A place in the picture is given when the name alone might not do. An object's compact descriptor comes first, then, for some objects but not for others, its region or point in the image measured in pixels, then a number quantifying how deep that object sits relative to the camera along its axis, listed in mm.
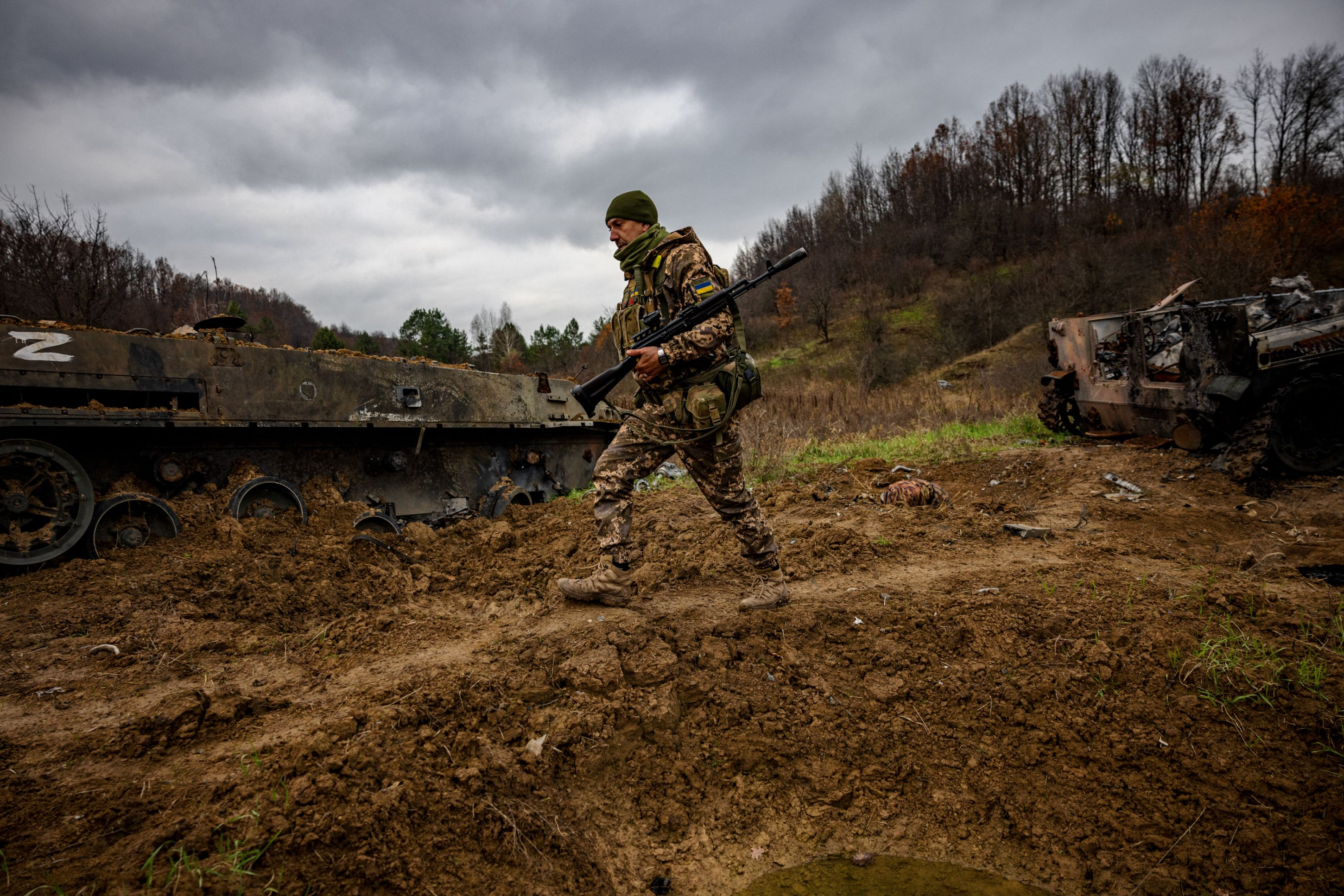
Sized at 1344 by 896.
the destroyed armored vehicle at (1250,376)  6539
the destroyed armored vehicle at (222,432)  4363
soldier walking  3098
